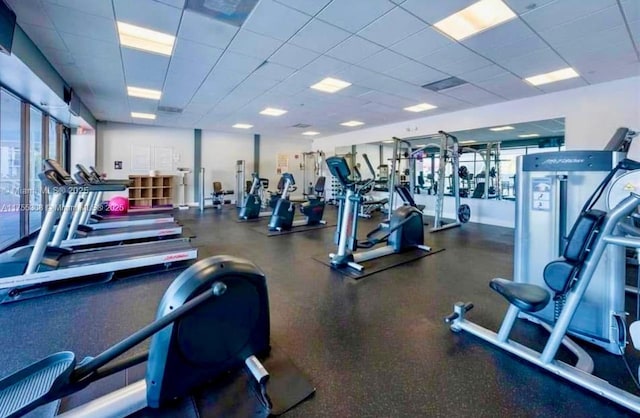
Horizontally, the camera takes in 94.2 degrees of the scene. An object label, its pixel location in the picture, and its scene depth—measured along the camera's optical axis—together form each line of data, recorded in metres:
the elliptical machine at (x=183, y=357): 1.23
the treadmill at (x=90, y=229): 3.15
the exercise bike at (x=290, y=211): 5.95
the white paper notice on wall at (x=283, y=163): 11.90
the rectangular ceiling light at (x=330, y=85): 5.05
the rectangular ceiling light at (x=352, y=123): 8.49
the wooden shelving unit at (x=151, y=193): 8.98
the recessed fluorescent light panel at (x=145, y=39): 3.29
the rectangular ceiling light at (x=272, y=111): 7.08
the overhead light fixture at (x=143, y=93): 5.47
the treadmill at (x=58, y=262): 2.74
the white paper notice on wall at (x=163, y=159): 9.49
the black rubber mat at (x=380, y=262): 3.43
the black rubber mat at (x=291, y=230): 5.67
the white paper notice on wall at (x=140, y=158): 9.16
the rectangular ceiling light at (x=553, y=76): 4.42
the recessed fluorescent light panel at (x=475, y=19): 2.81
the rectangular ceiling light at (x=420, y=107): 6.47
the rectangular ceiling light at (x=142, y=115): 7.65
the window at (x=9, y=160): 4.36
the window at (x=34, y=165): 5.12
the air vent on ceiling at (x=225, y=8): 2.74
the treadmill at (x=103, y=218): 4.19
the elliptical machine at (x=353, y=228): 3.53
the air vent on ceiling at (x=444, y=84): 4.86
